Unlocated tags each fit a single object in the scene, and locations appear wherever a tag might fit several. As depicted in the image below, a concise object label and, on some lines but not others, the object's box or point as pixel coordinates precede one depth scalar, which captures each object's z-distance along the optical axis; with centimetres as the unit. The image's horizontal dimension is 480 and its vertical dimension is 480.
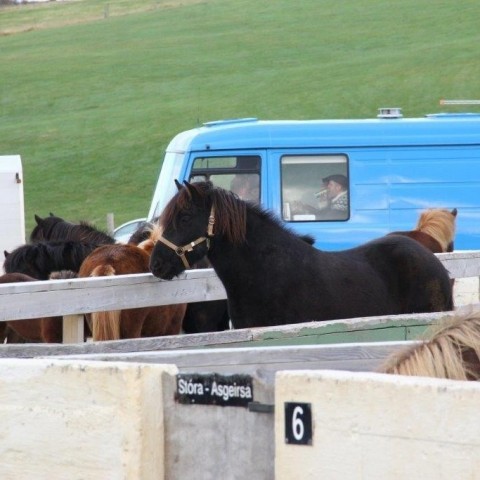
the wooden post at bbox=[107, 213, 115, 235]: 4722
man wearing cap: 2580
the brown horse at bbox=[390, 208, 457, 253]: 2055
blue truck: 2545
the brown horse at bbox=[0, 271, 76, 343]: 1648
